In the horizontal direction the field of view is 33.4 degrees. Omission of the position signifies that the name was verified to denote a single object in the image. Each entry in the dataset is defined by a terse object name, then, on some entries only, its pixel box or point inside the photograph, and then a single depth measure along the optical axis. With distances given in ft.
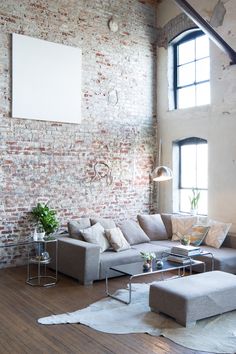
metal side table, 18.16
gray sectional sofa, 17.76
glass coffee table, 15.49
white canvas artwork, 21.12
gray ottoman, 12.84
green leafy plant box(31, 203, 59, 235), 20.70
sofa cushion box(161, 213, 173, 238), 23.47
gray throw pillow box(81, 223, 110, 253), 19.43
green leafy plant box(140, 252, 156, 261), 16.45
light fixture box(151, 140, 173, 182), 21.90
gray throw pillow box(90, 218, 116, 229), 20.88
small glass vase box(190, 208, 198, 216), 24.66
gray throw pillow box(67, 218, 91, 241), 20.01
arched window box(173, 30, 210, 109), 24.45
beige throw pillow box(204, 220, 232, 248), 20.62
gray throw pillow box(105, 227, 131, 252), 19.77
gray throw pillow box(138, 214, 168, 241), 22.85
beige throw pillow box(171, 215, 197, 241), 22.56
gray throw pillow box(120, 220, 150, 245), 21.43
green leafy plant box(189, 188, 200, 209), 24.63
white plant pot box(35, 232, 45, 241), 18.73
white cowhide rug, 11.77
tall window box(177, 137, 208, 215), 24.54
